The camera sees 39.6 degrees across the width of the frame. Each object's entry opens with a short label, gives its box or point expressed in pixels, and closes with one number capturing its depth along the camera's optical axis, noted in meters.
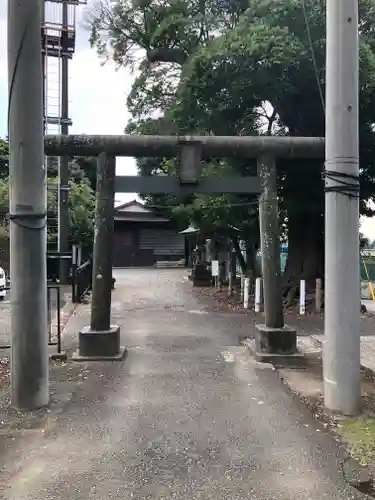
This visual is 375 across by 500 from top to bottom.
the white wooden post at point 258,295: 14.22
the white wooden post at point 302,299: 13.47
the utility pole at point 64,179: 20.72
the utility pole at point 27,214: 5.46
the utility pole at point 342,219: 5.45
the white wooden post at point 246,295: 14.95
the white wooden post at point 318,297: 13.70
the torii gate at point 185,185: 8.02
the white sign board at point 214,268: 19.78
